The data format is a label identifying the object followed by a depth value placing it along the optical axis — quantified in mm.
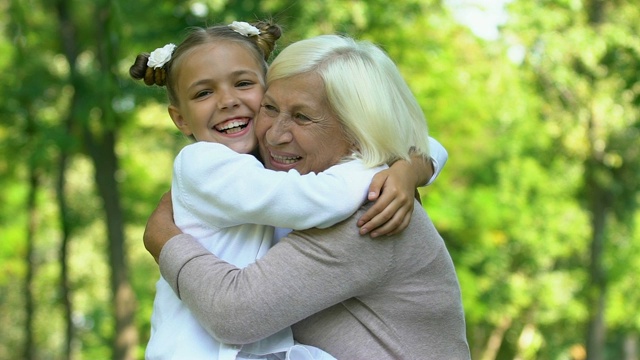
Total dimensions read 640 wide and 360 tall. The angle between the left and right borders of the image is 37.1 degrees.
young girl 2479
